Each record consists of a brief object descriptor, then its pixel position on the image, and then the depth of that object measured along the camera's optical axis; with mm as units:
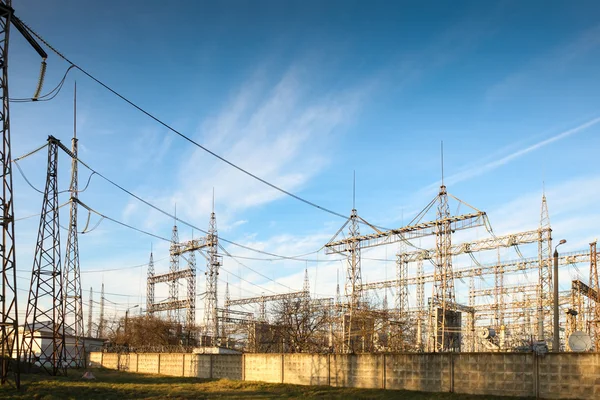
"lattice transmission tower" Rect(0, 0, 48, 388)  23453
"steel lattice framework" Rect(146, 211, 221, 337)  63438
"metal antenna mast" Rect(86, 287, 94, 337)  106388
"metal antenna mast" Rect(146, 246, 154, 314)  82525
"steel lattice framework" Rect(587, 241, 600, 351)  43812
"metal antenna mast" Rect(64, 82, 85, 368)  44250
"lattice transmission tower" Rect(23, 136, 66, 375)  37000
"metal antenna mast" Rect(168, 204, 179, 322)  77250
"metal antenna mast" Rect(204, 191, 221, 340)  63062
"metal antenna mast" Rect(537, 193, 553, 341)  50381
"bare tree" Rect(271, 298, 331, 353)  46838
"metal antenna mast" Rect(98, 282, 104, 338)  108781
